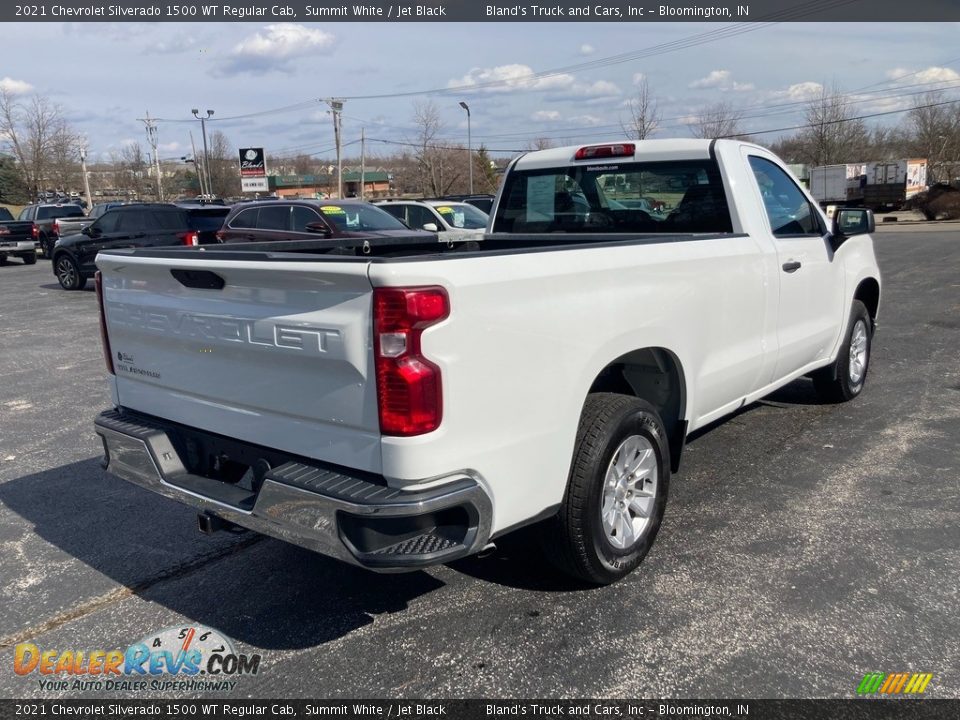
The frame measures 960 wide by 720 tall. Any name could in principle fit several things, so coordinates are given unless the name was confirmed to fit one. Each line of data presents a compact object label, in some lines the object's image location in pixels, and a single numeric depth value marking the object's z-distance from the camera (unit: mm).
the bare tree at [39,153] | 58375
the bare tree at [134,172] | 68688
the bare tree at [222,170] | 80000
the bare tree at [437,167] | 61312
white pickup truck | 2666
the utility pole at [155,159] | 64062
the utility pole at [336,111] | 48678
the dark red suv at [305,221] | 12773
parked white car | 16078
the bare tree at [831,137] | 57844
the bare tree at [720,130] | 46416
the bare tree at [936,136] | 55594
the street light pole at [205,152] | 62994
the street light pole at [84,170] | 59988
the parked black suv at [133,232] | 15695
